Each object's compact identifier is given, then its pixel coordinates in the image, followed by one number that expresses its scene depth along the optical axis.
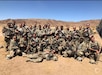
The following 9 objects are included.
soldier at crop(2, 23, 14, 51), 4.27
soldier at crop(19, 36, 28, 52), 4.00
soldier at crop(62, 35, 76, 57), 3.93
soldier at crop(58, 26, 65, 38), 4.26
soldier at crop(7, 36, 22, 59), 3.81
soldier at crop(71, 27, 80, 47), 4.18
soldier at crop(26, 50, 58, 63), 3.67
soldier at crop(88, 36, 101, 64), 3.88
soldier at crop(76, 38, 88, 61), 3.90
